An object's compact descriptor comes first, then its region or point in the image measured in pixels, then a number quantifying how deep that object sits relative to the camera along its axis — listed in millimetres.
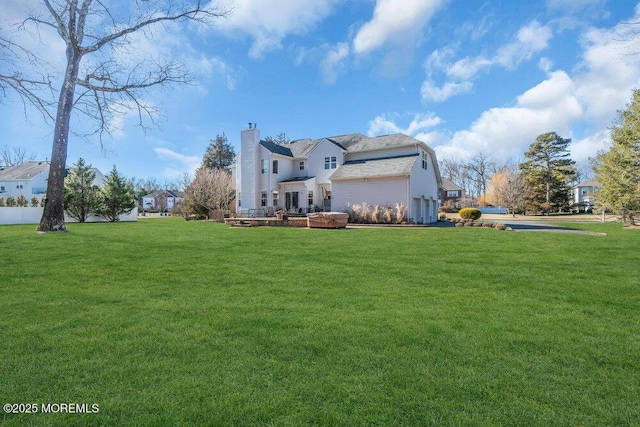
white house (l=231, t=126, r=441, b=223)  21636
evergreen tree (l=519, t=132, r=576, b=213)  40469
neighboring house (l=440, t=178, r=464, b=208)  54384
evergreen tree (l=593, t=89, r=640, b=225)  18953
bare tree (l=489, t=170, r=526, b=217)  40031
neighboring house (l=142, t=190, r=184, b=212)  68250
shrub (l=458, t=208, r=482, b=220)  26688
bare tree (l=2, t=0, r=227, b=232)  13414
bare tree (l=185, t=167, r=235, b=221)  27906
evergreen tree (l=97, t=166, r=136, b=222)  24781
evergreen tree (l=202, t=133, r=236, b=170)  50562
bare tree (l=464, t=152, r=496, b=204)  59875
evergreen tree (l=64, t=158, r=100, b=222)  23172
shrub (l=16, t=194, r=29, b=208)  28416
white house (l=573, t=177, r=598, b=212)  46431
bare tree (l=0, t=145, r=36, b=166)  50750
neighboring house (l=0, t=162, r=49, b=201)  42156
